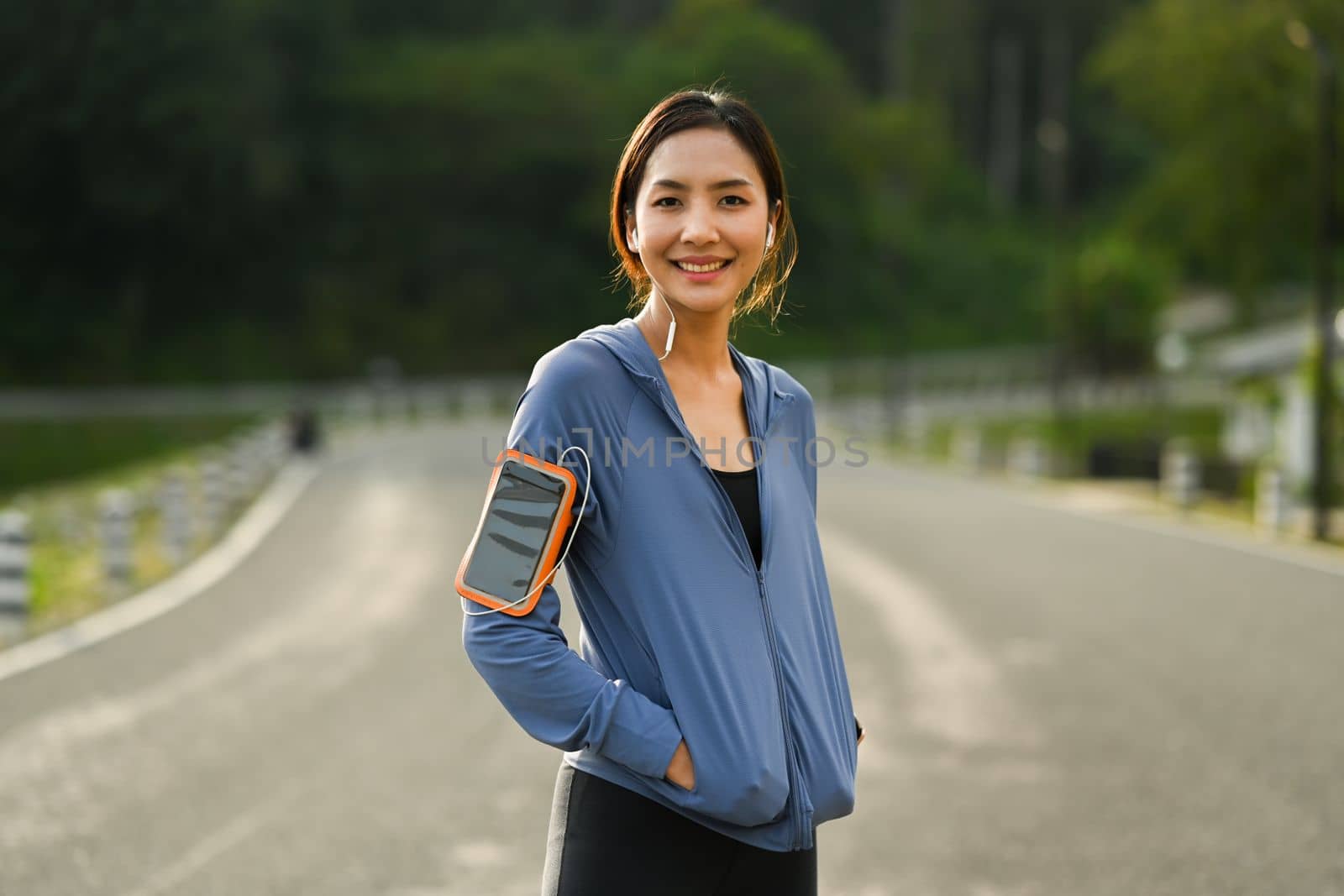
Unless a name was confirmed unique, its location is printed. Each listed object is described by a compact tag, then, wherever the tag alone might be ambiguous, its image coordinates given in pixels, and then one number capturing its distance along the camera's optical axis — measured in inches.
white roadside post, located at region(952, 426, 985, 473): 1245.7
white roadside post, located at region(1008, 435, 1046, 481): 1113.4
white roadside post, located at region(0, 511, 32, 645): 455.2
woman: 91.6
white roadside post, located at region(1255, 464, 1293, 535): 763.4
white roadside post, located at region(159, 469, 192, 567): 629.3
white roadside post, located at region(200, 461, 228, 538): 757.9
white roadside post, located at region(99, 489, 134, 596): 556.4
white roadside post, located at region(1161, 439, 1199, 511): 880.9
